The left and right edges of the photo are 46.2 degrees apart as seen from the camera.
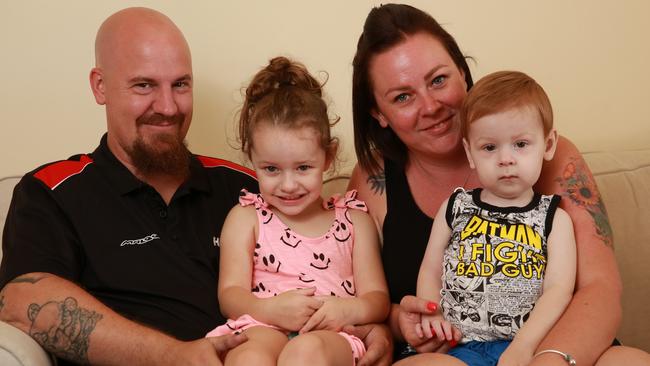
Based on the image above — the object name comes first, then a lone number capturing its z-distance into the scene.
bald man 1.90
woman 1.88
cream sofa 2.47
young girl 1.86
